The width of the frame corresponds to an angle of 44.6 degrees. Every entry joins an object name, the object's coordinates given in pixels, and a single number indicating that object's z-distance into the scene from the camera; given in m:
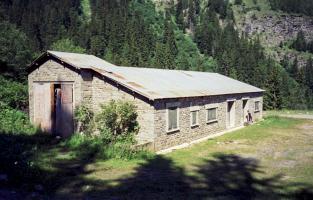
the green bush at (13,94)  31.84
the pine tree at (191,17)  163.62
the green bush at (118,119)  21.50
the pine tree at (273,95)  63.50
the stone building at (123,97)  21.78
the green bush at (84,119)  23.08
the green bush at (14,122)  24.47
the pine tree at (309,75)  142.62
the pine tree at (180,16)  162.00
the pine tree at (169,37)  116.51
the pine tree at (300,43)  176.51
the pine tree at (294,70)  148.82
